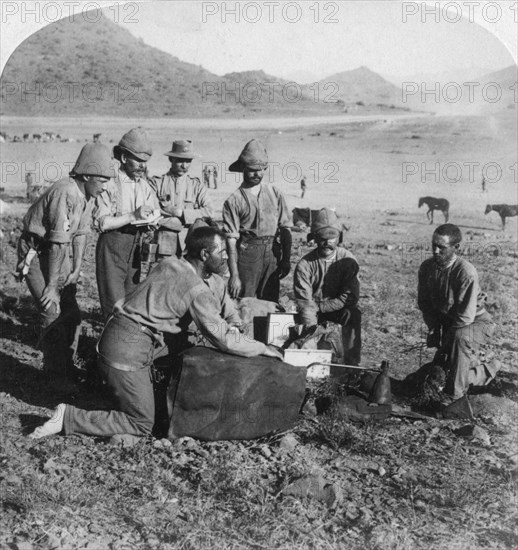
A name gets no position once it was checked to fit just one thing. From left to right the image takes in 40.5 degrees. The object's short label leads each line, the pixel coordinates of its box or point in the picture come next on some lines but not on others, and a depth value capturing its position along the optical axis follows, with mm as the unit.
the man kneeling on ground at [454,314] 5590
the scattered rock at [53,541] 3627
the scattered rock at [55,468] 4309
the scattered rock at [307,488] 4097
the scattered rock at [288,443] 4715
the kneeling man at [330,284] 6262
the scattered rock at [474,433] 4938
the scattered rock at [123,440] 4668
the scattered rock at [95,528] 3761
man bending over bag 4625
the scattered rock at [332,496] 4020
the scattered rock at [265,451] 4633
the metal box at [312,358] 5668
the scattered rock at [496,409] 5297
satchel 4680
